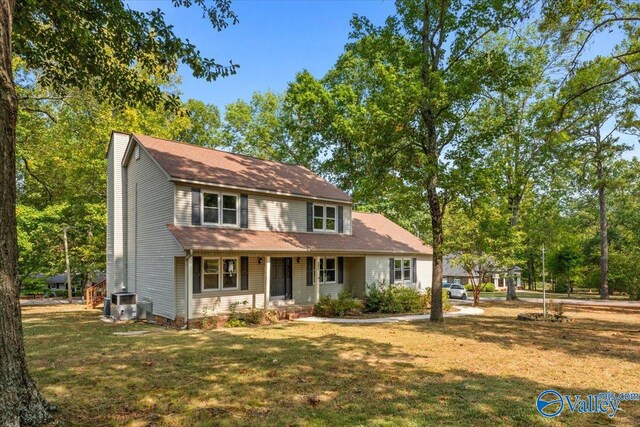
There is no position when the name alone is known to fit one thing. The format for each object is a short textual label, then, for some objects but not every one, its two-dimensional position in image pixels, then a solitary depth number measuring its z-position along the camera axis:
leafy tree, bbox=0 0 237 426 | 4.49
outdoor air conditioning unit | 15.49
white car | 31.44
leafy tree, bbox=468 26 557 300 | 27.91
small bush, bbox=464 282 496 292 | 47.44
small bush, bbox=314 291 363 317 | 17.11
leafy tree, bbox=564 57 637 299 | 25.67
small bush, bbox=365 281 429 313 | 18.61
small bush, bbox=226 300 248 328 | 14.09
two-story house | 14.55
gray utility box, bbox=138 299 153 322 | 15.55
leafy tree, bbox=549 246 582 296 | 39.38
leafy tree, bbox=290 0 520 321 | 13.59
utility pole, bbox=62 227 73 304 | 23.28
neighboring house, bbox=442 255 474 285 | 48.35
